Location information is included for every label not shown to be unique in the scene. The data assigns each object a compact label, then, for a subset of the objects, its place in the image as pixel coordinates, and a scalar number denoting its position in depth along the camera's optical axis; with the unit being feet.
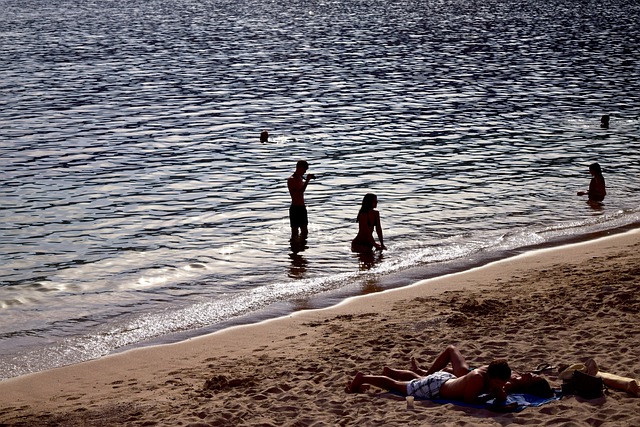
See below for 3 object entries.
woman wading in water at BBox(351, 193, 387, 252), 61.26
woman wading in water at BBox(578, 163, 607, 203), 75.51
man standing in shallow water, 63.41
